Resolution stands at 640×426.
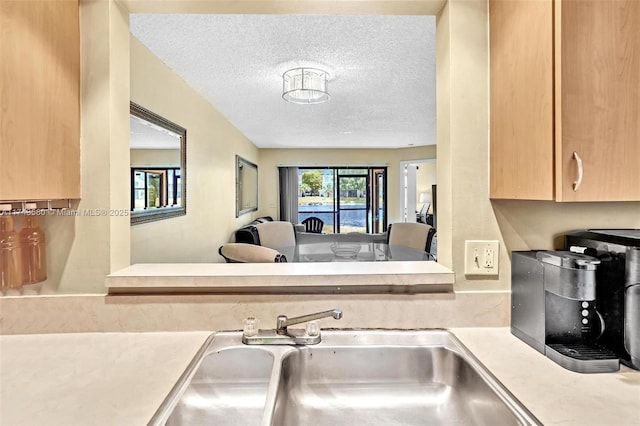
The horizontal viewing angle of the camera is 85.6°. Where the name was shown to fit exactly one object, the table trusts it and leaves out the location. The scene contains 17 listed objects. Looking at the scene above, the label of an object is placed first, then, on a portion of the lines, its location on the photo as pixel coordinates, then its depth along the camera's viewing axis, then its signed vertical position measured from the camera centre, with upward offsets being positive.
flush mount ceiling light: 2.85 +1.07
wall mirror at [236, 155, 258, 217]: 5.19 +0.43
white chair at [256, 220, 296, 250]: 4.80 -0.34
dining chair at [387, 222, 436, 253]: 3.88 -0.30
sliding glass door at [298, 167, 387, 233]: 7.83 +0.33
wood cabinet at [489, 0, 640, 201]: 0.82 +0.27
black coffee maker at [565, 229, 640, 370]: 0.87 -0.21
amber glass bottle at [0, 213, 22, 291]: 1.02 -0.13
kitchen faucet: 1.05 -0.38
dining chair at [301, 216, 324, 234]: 7.59 -0.30
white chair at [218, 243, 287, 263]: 2.41 -0.32
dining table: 3.23 -0.42
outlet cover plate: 1.13 -0.16
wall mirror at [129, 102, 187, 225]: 2.15 +0.32
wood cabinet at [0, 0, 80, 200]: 0.86 +0.31
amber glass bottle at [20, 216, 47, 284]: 1.06 -0.12
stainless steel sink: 0.94 -0.50
